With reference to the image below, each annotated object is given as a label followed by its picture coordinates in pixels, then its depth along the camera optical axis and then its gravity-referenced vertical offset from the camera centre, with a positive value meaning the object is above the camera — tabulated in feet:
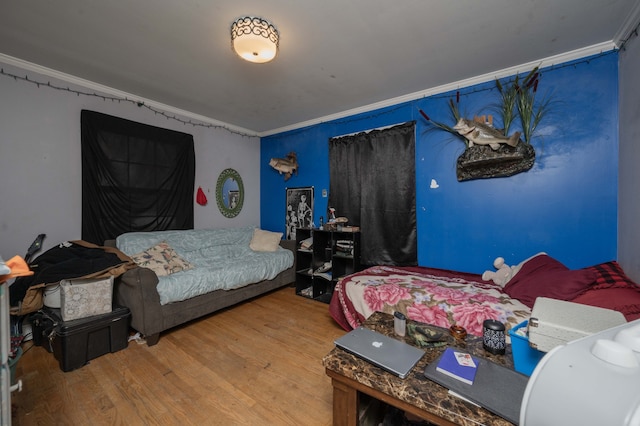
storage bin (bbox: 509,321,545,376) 3.15 -1.85
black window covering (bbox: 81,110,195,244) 8.97 +1.40
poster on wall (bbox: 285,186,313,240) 12.96 +0.10
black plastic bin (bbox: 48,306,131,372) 6.07 -3.26
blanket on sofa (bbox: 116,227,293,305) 8.11 -2.08
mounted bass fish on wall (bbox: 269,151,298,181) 13.21 +2.58
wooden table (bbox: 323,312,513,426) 2.69 -2.17
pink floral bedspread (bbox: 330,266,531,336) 5.75 -2.26
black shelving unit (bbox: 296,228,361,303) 10.66 -2.22
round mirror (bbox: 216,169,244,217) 13.14 +1.04
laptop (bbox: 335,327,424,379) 3.40 -2.11
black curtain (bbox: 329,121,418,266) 9.93 +0.90
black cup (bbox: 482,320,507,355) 3.74 -1.94
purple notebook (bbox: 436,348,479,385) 3.13 -2.07
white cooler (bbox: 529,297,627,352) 2.79 -1.30
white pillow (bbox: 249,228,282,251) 12.37 -1.47
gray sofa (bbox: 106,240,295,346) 7.09 -2.92
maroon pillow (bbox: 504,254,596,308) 5.18 -1.61
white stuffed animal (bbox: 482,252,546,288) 7.26 -1.86
